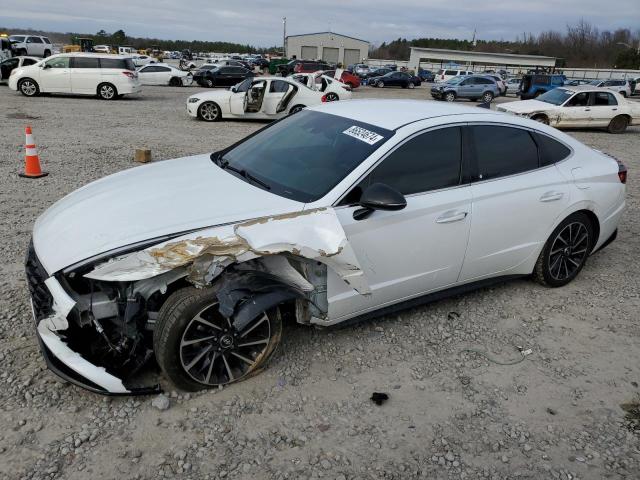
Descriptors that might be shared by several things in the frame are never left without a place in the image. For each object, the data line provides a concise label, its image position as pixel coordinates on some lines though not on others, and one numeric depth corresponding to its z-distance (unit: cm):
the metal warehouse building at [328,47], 8500
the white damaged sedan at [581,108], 1533
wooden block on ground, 864
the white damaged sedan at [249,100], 1441
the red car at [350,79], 3331
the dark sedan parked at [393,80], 3825
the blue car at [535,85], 2564
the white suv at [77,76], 1775
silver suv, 2877
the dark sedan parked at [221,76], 2825
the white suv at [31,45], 3224
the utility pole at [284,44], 8864
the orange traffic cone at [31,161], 730
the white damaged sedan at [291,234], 277
